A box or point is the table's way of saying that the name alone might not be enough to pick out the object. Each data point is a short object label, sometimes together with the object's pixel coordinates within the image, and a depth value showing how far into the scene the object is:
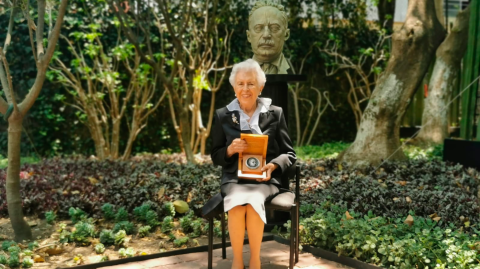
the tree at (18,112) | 3.97
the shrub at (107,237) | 3.99
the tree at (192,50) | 9.08
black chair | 3.36
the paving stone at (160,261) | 3.69
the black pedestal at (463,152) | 7.14
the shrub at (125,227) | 4.20
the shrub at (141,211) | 4.58
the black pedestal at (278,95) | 4.37
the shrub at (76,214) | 4.52
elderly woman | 3.29
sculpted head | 4.61
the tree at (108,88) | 8.59
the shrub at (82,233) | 4.04
